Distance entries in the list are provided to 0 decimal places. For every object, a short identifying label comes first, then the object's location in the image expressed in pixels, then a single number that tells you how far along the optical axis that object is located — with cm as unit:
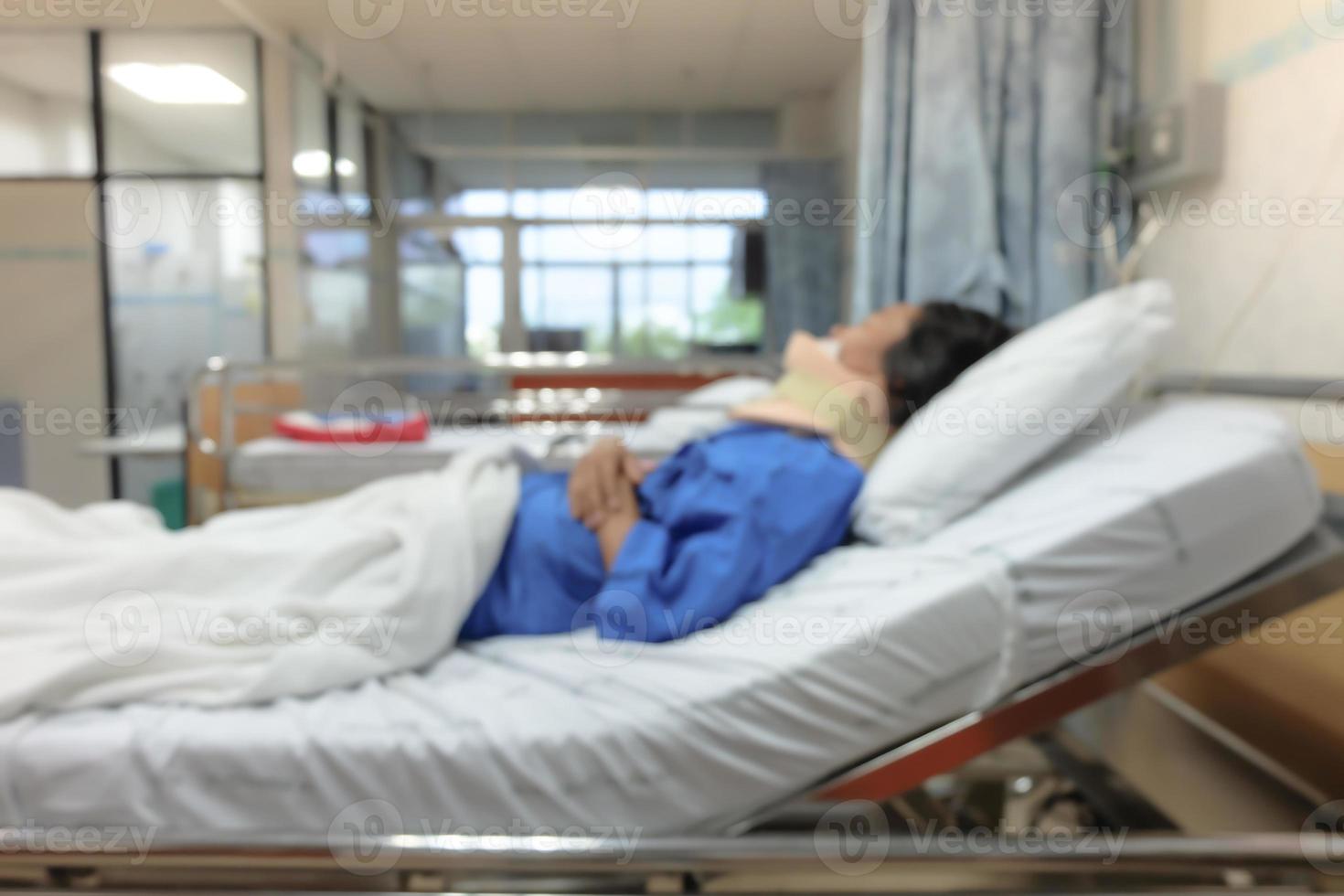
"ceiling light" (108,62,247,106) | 313
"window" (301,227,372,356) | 370
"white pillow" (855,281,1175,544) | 121
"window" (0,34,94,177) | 285
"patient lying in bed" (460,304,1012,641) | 115
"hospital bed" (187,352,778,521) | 228
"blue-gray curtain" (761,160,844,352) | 361
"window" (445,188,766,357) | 380
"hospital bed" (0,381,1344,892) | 86
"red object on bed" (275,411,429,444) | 250
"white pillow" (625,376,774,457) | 235
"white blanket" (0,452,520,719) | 94
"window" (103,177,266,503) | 325
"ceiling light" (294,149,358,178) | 360
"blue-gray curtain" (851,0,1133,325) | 212
